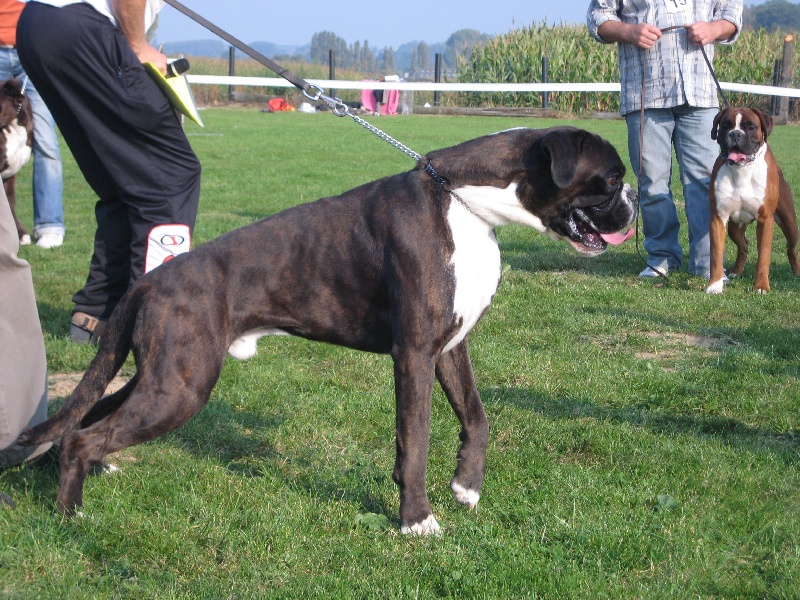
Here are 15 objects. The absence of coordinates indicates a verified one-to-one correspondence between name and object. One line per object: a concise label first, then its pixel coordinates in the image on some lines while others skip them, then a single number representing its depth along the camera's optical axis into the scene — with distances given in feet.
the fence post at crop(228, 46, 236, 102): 122.01
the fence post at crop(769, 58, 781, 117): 87.71
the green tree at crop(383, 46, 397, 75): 390.60
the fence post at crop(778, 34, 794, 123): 83.76
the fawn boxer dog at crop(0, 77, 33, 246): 26.81
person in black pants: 15.89
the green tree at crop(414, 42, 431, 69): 551.06
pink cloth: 109.50
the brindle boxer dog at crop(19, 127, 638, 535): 11.09
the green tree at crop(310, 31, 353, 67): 514.27
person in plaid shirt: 24.52
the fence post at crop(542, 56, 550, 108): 92.63
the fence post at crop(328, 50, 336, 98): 123.44
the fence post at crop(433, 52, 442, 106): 118.62
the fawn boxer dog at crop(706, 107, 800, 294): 23.73
